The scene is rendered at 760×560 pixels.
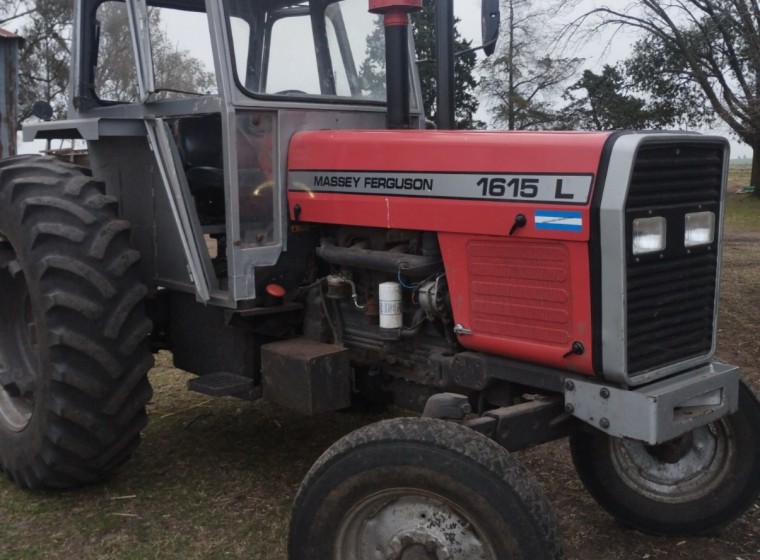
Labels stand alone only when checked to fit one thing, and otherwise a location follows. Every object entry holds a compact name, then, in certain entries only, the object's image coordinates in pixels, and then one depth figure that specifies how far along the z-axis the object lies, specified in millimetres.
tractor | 2730
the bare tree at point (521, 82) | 16578
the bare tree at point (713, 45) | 9329
